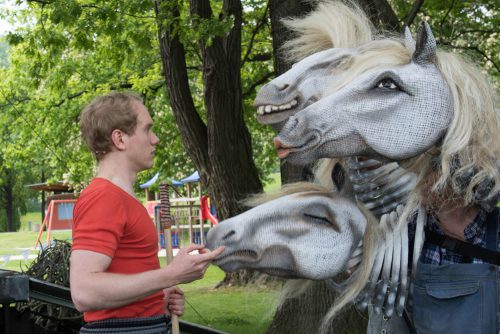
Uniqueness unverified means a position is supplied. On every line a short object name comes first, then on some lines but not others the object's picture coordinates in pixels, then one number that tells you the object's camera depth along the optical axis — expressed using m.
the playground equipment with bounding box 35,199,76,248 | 31.39
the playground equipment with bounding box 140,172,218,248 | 15.98
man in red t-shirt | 2.06
